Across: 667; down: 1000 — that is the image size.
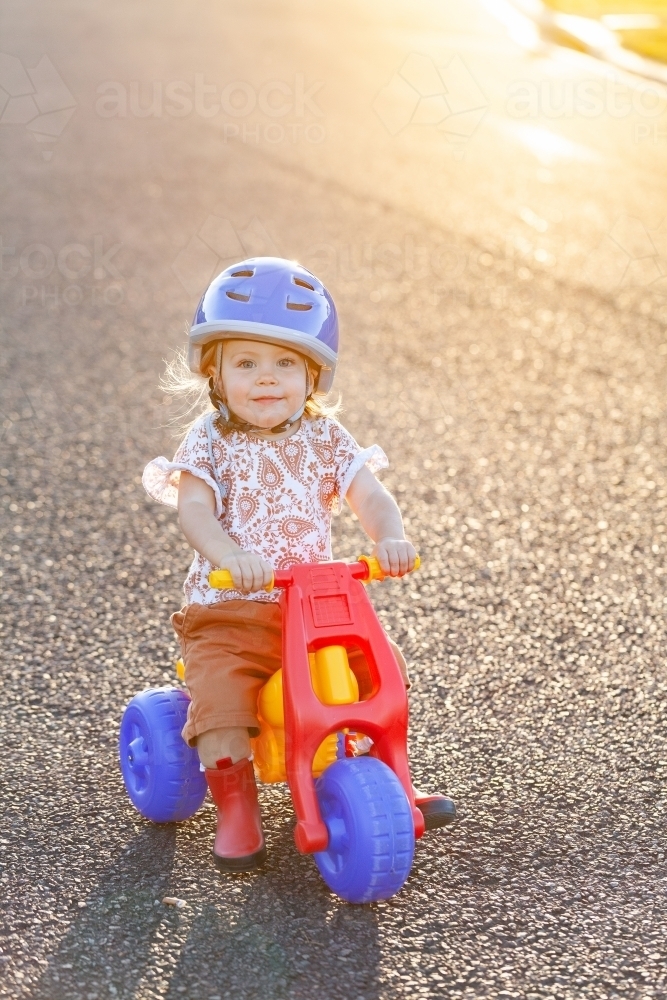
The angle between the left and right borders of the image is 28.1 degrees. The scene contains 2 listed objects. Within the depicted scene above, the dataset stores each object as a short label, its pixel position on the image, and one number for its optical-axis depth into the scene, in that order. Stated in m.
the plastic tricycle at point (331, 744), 2.84
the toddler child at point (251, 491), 3.16
